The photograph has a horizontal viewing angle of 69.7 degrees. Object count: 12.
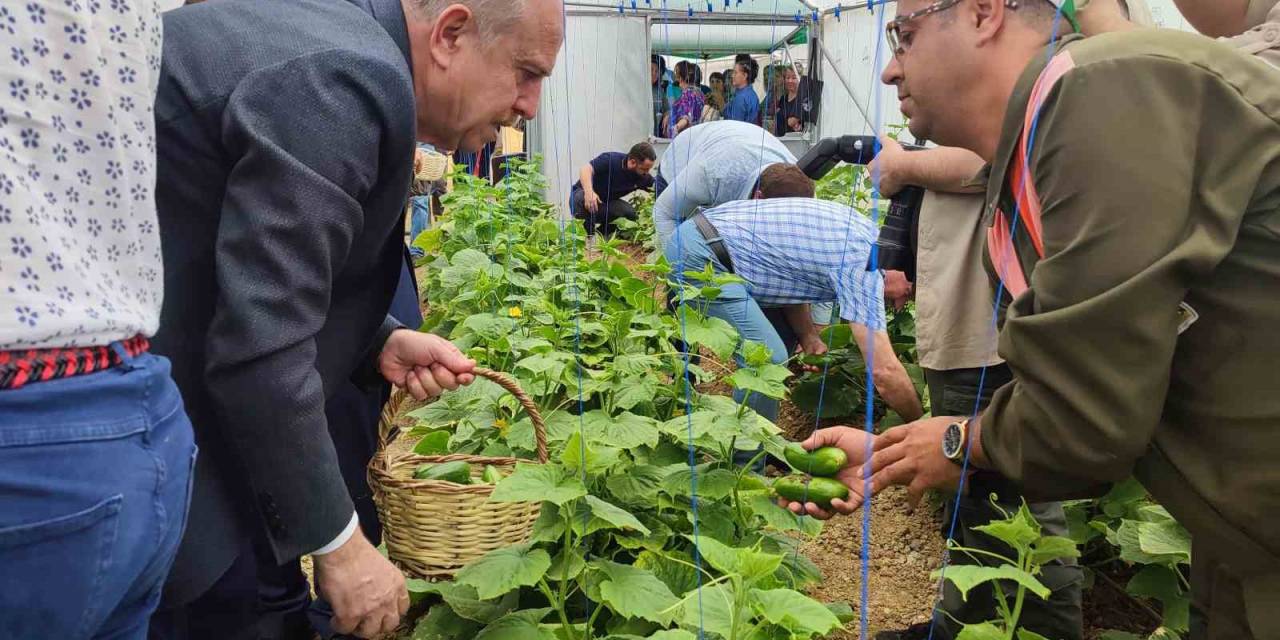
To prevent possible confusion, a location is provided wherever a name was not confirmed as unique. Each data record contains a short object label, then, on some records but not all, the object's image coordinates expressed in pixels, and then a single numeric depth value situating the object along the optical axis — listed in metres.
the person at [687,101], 8.02
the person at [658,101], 9.99
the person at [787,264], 3.13
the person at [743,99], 8.51
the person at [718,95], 9.10
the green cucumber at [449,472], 1.88
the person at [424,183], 6.90
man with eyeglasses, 1.10
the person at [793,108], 9.86
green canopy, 10.28
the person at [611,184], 7.54
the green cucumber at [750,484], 2.17
